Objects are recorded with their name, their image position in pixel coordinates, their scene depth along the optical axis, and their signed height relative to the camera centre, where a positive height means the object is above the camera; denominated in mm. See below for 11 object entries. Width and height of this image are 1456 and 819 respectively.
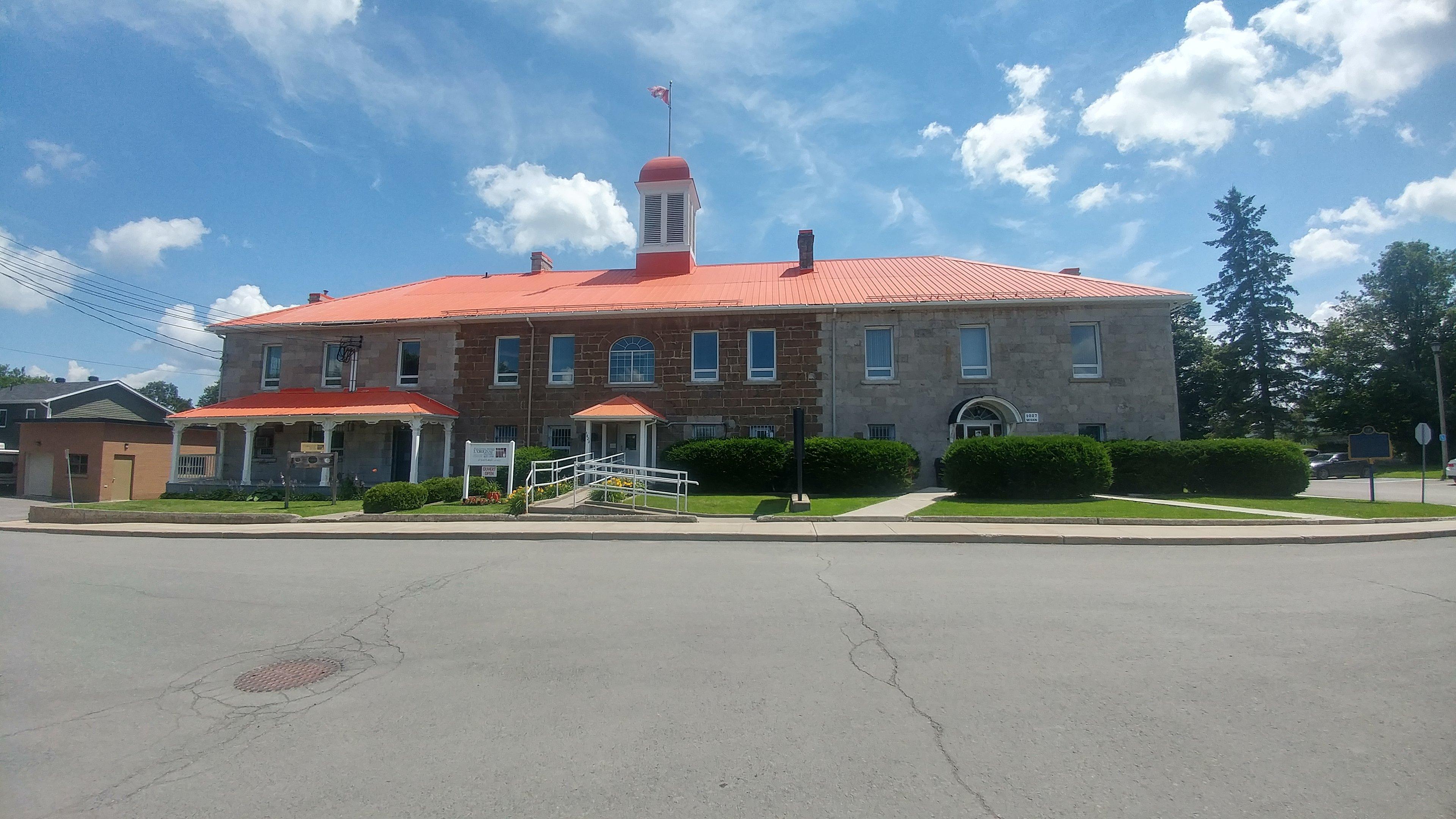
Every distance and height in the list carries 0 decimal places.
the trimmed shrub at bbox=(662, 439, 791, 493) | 20641 +145
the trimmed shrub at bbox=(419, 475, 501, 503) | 18188 -494
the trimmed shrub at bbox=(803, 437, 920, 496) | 19766 -12
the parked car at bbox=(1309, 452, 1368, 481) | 35719 -302
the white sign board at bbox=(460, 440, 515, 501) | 17672 +355
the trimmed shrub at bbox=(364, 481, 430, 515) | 16469 -678
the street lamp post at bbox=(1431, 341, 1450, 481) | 34719 +3586
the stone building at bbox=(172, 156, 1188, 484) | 22875 +3559
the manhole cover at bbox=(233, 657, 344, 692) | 4941 -1527
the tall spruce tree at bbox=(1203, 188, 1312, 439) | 39656 +8273
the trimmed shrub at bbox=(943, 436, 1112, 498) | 16922 -71
